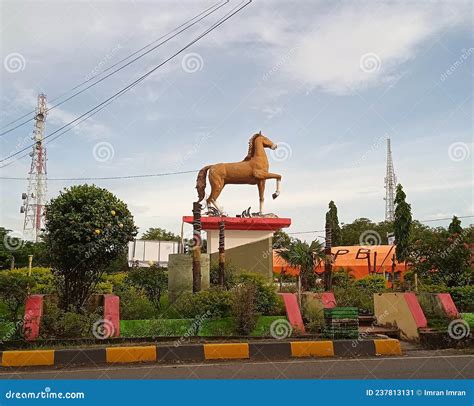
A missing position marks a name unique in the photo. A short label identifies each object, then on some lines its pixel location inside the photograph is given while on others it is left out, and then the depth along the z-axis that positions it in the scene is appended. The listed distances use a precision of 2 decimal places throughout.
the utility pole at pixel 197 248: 12.29
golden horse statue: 19.61
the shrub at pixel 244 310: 10.36
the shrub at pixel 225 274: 14.86
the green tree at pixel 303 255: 17.09
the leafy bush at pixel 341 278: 21.35
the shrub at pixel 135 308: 10.80
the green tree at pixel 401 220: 29.11
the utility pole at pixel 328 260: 14.41
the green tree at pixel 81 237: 10.50
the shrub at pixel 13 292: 9.82
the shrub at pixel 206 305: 10.79
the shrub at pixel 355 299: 13.35
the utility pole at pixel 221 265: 14.18
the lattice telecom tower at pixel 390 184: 59.45
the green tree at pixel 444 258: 14.89
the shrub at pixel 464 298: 13.49
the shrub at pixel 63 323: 9.36
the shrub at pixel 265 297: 11.70
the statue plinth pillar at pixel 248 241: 19.69
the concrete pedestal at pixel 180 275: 13.14
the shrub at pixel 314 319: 11.16
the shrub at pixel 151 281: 14.27
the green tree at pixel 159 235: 58.41
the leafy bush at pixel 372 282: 20.47
